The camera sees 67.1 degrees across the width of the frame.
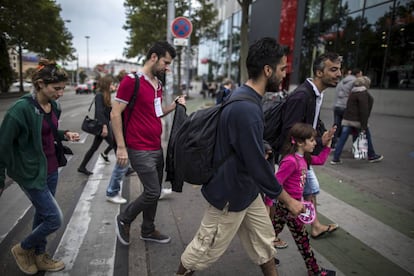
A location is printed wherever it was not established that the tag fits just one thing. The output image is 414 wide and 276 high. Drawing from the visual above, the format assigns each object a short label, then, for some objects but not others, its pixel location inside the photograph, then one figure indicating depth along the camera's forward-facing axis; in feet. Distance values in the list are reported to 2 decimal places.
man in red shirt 9.66
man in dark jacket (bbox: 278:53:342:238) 9.12
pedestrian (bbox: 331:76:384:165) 20.27
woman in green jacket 7.64
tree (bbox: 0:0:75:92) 82.02
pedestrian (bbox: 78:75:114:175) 17.31
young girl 8.61
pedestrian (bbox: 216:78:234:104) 27.46
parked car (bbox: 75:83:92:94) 145.07
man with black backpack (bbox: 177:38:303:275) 6.33
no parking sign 25.96
